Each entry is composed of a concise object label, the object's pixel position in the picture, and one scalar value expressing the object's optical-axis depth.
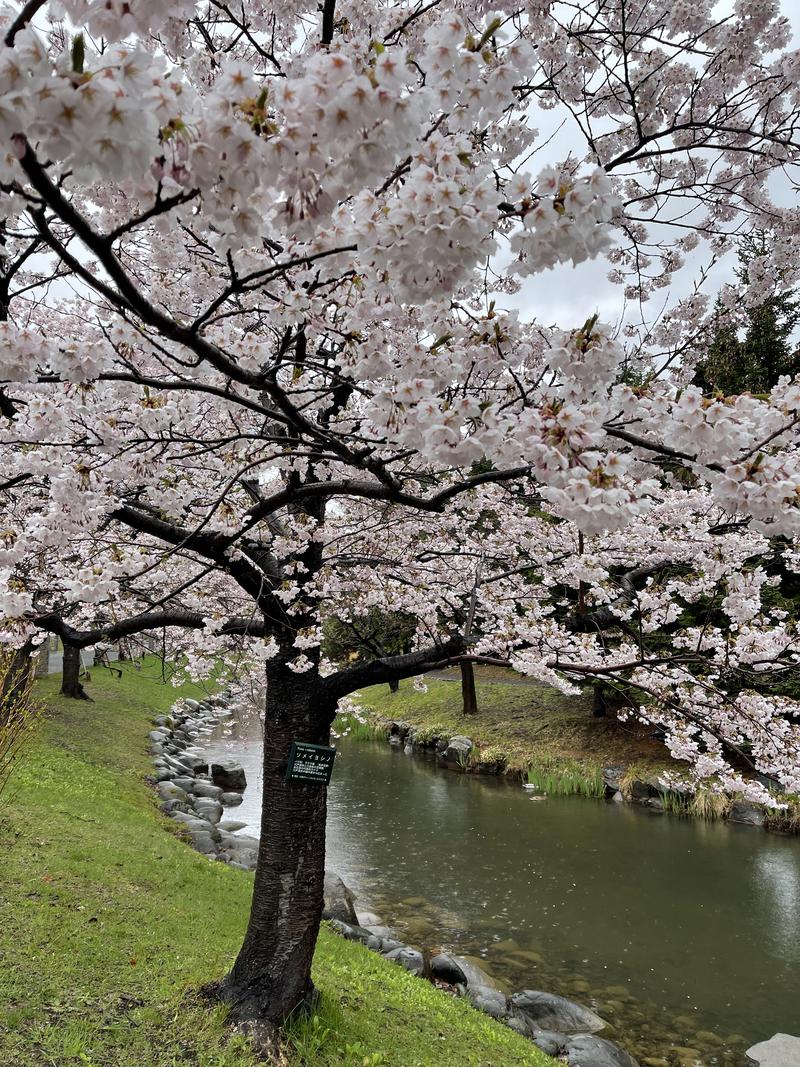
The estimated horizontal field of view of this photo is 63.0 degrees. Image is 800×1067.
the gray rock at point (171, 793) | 10.52
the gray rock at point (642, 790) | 12.70
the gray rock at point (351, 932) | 6.59
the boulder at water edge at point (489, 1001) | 5.68
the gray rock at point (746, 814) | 11.41
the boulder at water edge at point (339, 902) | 7.09
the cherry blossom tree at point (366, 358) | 1.45
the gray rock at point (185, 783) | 11.52
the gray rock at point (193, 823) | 9.20
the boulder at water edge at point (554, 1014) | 5.74
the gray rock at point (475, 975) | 6.23
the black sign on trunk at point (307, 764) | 4.16
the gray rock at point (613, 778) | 13.21
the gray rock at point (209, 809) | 10.30
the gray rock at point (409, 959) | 6.23
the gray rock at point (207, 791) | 11.57
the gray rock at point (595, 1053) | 5.11
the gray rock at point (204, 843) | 8.52
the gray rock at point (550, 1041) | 5.28
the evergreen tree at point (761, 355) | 16.05
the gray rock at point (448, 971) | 6.20
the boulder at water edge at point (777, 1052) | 5.31
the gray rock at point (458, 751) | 15.94
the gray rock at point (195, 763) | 13.22
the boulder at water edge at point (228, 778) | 12.60
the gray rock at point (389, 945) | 6.68
